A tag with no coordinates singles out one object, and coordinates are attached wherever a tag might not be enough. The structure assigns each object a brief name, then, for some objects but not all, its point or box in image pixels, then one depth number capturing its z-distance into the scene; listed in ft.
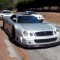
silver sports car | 12.57
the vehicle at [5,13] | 36.85
